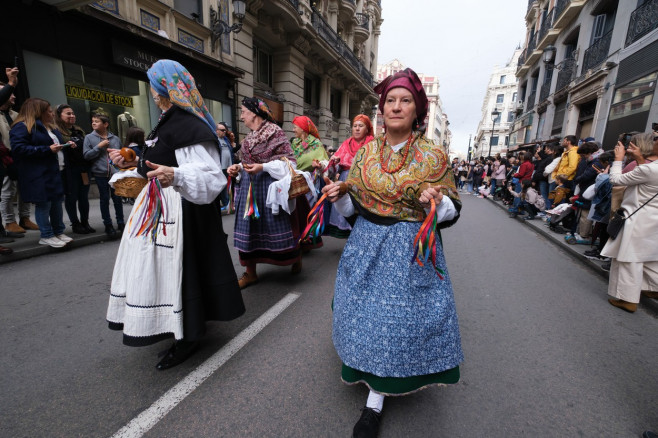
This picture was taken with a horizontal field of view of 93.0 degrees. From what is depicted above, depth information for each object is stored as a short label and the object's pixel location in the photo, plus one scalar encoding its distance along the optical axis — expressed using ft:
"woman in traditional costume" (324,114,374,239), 14.29
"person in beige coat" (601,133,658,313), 10.53
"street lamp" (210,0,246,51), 34.58
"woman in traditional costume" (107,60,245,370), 6.33
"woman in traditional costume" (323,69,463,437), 5.35
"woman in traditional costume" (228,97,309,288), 10.74
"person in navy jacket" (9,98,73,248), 13.76
